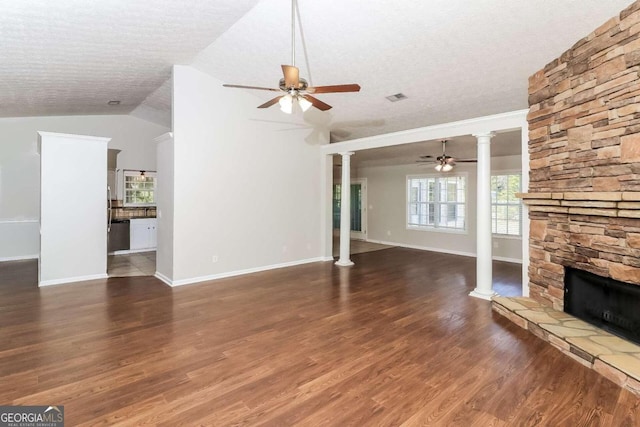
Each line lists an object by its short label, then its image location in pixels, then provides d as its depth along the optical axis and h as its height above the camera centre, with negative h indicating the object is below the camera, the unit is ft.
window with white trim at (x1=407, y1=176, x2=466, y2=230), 28.09 +1.01
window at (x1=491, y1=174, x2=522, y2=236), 24.75 +0.59
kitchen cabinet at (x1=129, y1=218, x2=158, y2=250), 26.89 -1.66
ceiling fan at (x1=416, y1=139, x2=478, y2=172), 22.38 +3.45
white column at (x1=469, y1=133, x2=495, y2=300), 15.43 -0.49
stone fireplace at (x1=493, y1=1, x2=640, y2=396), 9.55 +0.95
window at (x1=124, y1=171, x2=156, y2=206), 27.86 +2.17
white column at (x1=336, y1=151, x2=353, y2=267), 22.95 -0.01
